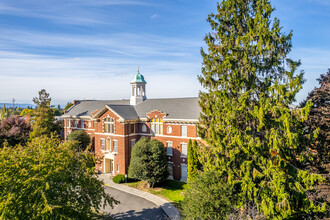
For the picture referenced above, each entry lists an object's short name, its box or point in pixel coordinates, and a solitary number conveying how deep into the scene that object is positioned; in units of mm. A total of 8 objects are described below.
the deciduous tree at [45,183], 11766
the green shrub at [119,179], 29844
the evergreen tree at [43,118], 36281
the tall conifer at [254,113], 14602
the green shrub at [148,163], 26828
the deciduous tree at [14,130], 36812
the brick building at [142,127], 29047
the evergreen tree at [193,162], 25433
